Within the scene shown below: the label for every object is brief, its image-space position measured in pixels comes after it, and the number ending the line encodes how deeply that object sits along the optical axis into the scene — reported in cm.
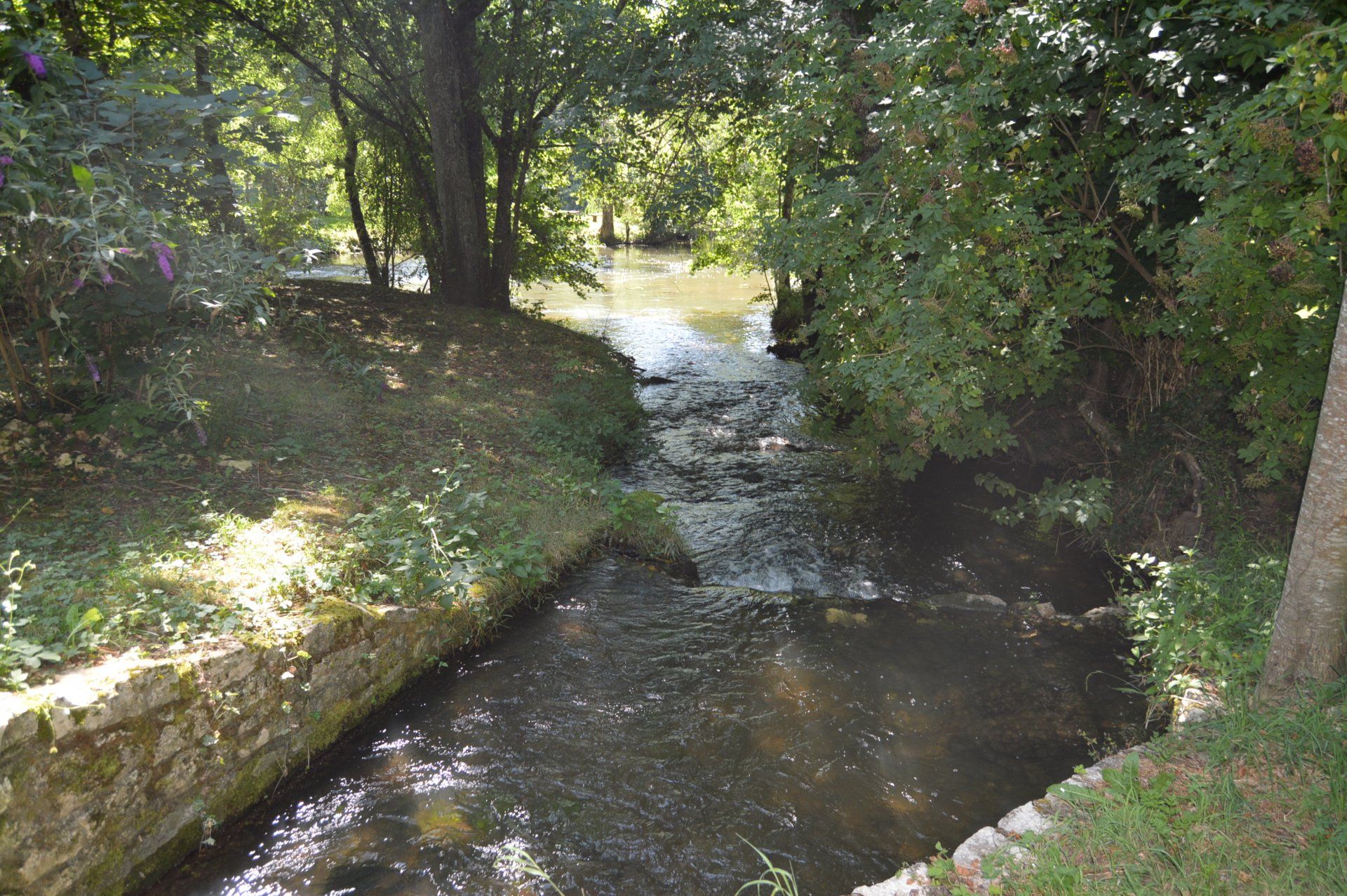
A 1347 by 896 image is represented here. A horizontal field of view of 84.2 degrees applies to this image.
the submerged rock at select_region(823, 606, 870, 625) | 559
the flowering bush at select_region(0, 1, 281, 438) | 402
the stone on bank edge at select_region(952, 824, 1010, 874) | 288
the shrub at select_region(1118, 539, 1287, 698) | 400
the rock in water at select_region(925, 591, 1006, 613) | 584
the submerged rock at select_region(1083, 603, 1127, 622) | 550
